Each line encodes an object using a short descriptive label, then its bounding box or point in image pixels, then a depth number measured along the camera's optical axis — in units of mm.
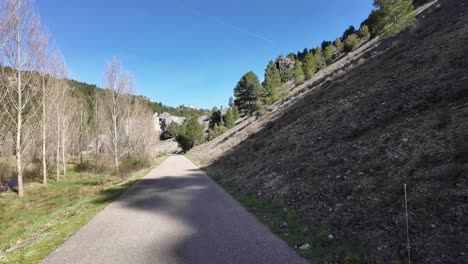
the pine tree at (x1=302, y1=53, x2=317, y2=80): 48031
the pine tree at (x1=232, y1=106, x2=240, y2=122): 75762
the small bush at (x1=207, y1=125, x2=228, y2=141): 67312
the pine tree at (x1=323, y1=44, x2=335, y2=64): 53312
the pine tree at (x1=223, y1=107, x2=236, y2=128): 68875
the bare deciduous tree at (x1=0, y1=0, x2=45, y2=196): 16234
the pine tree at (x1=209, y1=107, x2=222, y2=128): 93938
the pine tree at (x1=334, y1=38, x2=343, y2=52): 57812
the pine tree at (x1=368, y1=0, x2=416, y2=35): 31438
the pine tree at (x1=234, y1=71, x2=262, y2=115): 62219
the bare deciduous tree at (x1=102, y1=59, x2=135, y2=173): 26453
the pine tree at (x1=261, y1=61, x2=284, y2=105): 49438
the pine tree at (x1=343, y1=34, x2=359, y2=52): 50875
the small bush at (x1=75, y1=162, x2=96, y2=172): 32812
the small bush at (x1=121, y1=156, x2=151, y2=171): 30550
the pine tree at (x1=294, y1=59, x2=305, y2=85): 50125
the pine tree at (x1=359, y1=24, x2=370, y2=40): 57072
